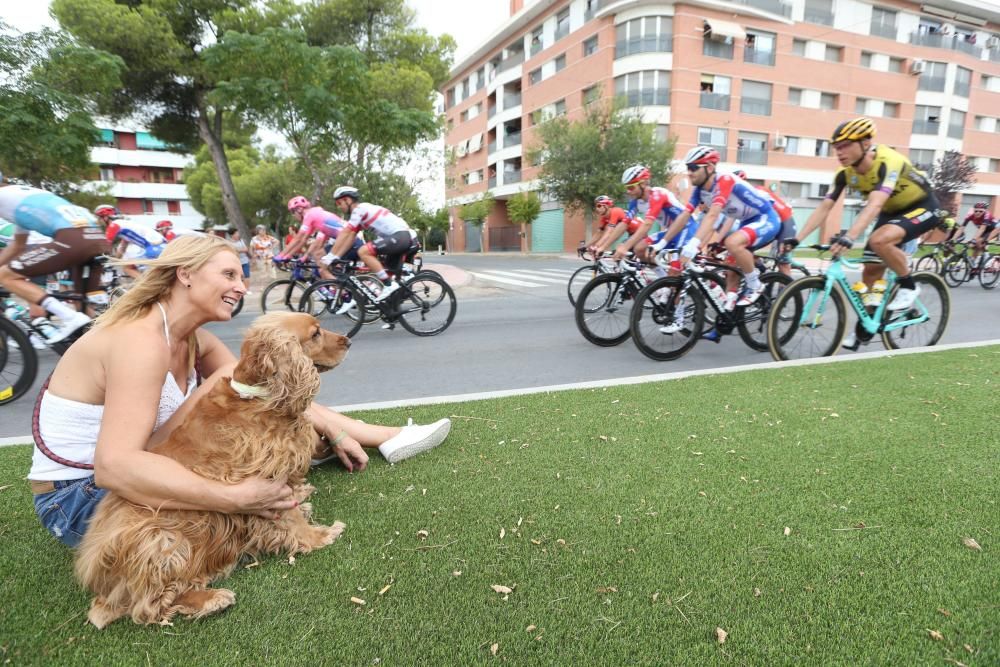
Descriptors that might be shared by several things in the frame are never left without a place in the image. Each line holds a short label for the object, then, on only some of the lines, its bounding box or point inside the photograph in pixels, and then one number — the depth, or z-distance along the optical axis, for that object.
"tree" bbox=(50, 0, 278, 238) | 12.87
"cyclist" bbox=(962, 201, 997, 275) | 11.84
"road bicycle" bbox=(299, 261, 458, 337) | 7.53
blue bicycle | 5.26
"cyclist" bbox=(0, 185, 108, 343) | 5.09
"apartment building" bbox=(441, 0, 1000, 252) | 32.38
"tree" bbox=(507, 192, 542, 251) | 39.28
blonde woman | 1.72
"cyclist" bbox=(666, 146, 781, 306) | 5.78
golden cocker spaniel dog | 1.71
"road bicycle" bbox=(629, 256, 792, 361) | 5.64
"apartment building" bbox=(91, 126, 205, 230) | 53.25
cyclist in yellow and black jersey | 5.07
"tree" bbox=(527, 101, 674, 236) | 28.41
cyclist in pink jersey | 8.71
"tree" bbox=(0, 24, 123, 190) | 9.16
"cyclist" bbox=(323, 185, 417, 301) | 7.51
